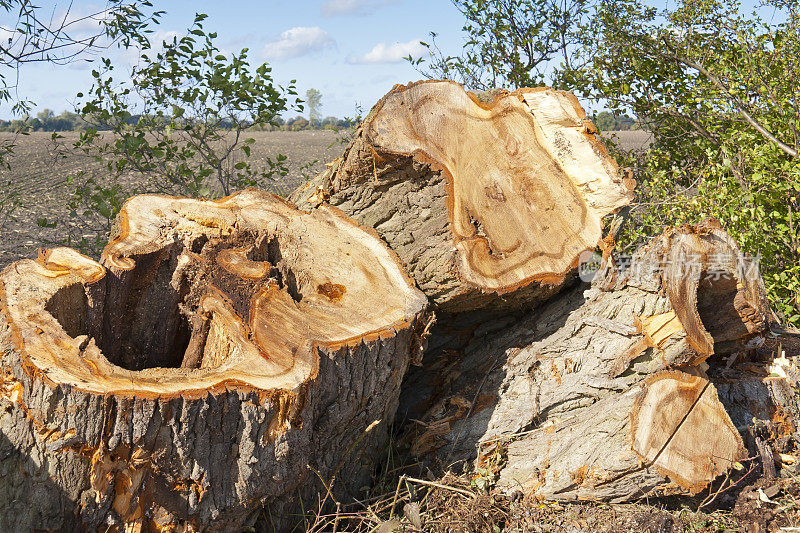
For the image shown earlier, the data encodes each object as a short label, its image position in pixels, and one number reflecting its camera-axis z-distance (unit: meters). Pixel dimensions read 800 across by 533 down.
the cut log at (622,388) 2.44
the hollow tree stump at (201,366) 1.96
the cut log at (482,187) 2.66
